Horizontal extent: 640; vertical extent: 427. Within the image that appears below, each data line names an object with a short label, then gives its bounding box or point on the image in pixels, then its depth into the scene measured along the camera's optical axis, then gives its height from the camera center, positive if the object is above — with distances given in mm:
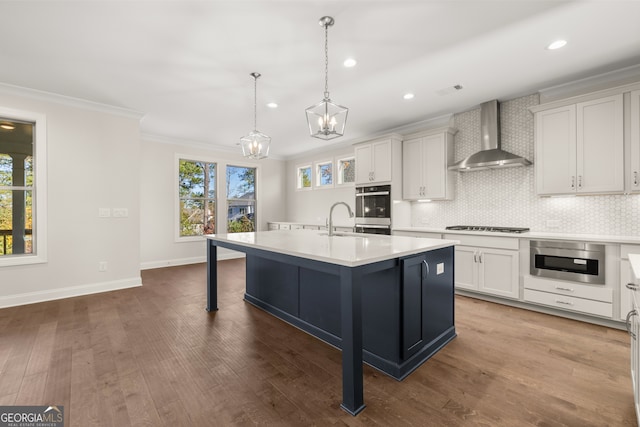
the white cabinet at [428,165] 4422 +755
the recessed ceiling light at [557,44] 2563 +1526
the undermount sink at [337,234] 3069 -247
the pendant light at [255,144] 3236 +787
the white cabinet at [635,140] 2883 +720
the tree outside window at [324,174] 6815 +919
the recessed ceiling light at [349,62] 2893 +1544
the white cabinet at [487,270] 3421 -745
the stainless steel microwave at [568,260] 2914 -537
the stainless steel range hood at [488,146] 3789 +919
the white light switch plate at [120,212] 4277 +11
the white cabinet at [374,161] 4895 +903
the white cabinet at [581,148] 3010 +712
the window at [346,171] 6340 +935
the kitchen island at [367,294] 1684 -656
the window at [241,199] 6980 +337
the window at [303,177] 7418 +928
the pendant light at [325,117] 2381 +827
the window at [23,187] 3643 +333
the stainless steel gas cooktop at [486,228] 3654 -237
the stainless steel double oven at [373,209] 4898 +45
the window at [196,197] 6281 +348
